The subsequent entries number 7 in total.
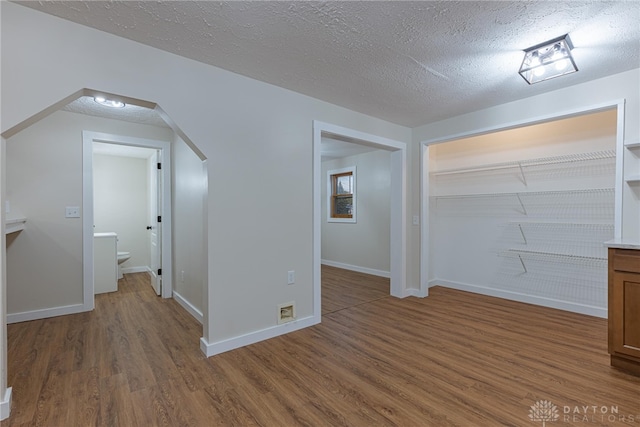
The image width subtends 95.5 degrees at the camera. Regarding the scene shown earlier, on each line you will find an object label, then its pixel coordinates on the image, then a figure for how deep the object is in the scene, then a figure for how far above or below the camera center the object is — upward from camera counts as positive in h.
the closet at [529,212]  3.21 -0.01
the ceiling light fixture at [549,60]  2.04 +1.13
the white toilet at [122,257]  5.06 -0.80
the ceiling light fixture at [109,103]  2.98 +1.14
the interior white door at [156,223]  4.04 -0.16
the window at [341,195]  6.05 +0.36
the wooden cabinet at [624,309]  2.00 -0.69
